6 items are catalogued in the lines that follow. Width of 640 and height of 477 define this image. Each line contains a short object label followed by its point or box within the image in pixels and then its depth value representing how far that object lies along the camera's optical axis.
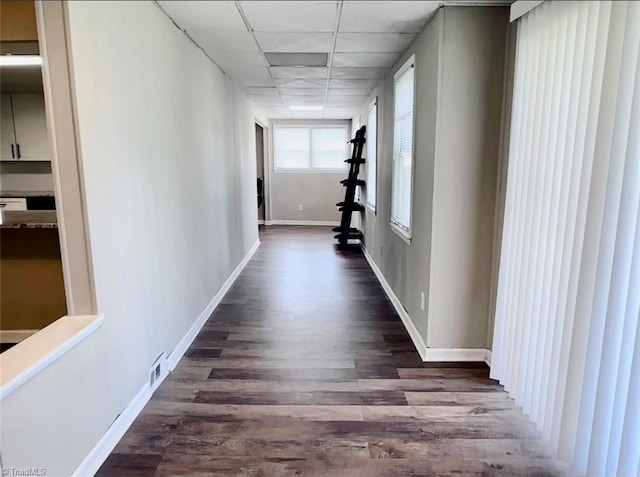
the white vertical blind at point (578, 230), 1.52
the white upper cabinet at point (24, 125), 3.80
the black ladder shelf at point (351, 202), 6.81
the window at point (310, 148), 8.90
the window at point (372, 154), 5.26
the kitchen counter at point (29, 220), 2.78
